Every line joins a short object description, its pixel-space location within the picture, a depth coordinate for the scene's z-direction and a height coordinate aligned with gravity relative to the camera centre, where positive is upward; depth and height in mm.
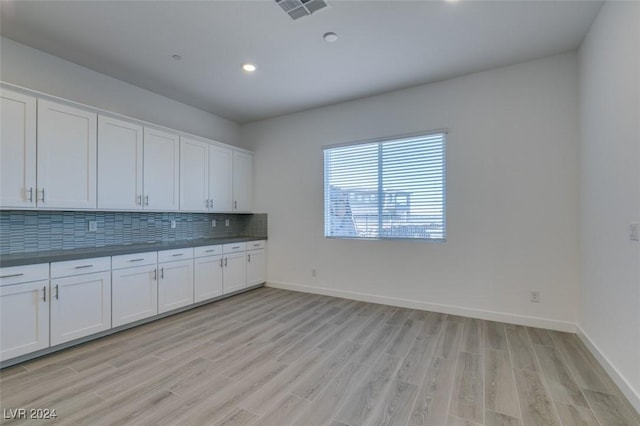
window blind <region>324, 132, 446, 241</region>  3723 +373
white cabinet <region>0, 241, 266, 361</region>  2355 -777
